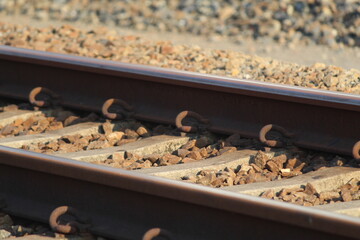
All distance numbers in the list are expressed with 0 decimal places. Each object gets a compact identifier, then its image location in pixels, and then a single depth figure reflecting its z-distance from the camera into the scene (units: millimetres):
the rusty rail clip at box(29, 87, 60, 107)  11555
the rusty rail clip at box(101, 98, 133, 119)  10859
